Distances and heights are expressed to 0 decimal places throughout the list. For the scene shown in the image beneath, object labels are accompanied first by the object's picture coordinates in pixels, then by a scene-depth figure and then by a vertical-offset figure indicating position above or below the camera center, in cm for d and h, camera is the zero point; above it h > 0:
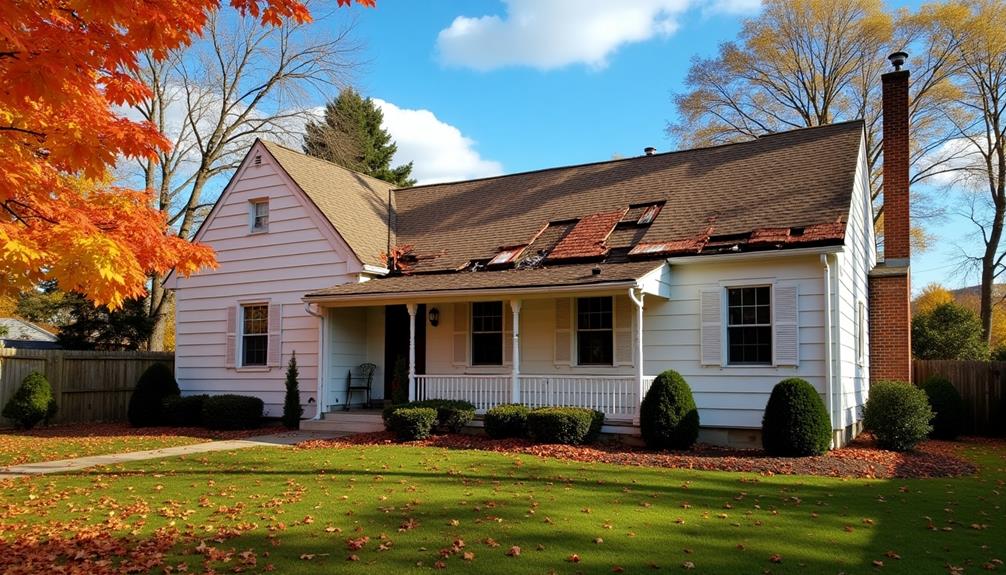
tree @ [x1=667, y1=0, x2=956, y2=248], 2941 +1139
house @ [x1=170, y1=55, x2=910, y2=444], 1338 +114
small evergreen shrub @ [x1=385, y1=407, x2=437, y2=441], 1385 -162
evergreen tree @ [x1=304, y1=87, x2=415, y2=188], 3612 +1079
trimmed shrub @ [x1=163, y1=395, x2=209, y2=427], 1764 -178
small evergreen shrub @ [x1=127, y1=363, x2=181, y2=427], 1803 -156
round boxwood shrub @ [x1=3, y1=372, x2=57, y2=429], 1733 -162
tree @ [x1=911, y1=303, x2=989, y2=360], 2259 +16
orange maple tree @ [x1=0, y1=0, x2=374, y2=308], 610 +207
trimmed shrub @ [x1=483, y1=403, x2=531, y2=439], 1361 -155
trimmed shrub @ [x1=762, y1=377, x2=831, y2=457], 1162 -131
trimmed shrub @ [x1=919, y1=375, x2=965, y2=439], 1627 -152
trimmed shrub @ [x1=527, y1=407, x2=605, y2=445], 1289 -154
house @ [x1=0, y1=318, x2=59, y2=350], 4681 +23
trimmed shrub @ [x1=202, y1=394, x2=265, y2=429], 1658 -173
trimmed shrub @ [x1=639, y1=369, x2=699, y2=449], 1254 -132
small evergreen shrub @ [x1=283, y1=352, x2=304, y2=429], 1669 -160
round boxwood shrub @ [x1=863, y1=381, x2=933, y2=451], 1278 -132
